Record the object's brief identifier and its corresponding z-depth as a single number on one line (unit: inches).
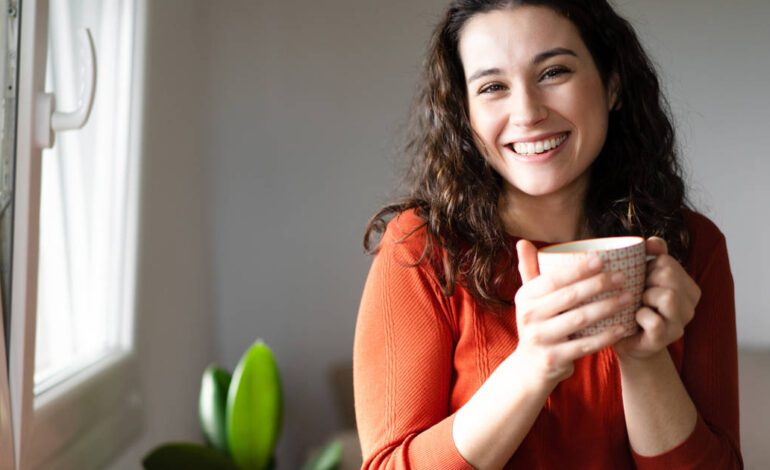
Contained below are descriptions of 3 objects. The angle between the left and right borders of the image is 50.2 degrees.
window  49.9
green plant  71.6
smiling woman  38.2
